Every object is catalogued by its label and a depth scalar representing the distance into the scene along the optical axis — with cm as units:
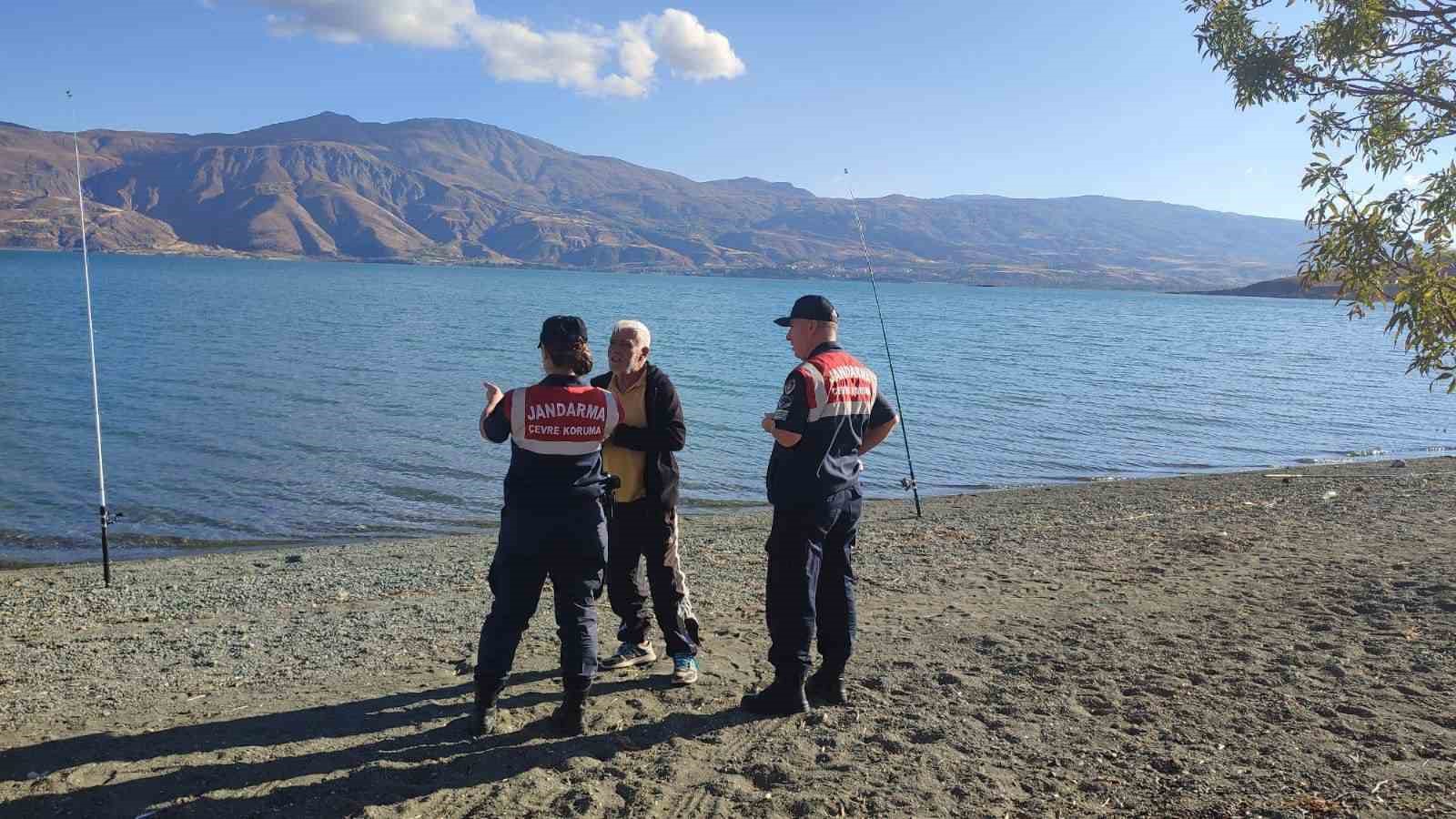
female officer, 489
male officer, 520
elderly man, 563
